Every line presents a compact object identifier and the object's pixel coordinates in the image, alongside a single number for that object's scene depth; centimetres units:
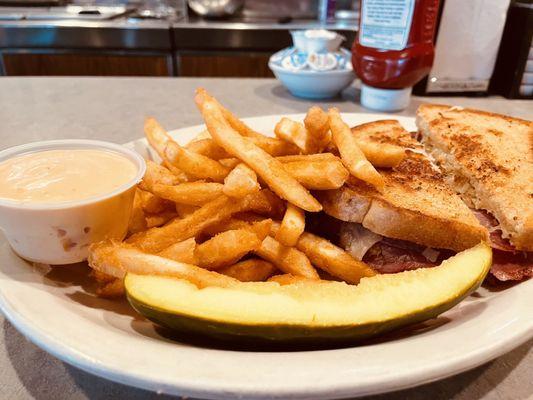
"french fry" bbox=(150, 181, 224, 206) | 23
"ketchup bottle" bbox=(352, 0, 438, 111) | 47
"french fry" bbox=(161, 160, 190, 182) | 26
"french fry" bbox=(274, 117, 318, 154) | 26
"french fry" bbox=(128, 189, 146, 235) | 25
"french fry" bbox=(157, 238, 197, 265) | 21
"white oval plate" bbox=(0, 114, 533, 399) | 14
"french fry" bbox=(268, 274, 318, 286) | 21
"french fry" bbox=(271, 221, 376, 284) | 23
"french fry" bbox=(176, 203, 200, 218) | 24
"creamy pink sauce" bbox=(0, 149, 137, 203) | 21
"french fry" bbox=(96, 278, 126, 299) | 22
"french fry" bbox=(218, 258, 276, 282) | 22
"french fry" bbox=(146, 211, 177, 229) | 26
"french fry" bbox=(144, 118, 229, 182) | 25
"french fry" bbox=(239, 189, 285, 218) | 24
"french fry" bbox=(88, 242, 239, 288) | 19
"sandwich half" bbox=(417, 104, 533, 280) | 24
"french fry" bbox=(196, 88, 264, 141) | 28
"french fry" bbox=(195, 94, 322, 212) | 22
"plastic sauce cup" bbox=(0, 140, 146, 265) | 20
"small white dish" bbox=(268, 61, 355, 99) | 54
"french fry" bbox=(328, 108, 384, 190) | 23
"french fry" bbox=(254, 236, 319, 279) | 22
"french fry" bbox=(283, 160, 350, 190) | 23
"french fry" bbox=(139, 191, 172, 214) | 26
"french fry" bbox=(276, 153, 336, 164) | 24
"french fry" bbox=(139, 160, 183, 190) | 25
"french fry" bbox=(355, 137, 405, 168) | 26
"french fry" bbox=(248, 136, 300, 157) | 27
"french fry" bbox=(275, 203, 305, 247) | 22
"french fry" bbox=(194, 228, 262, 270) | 21
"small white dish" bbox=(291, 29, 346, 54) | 55
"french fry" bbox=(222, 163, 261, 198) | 22
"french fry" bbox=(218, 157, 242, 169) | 26
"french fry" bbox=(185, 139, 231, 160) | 26
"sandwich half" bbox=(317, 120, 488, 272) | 23
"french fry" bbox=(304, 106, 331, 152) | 26
